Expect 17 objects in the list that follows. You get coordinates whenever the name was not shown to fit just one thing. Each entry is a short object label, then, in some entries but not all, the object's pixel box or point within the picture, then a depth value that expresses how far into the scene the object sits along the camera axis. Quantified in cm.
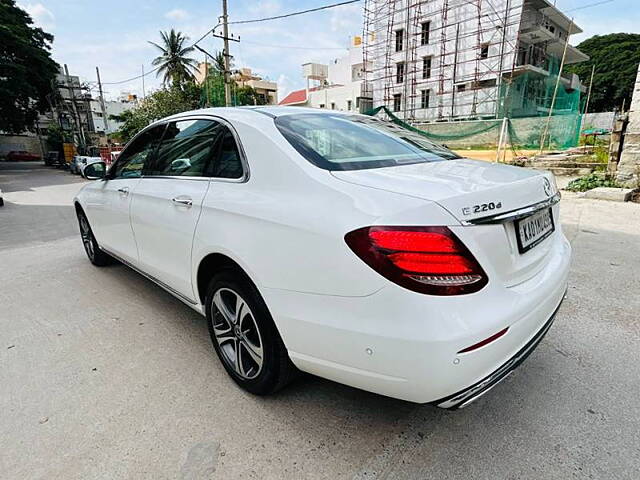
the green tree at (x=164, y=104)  2886
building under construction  2488
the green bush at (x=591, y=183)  822
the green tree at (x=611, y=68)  4225
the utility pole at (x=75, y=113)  2936
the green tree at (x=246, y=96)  3516
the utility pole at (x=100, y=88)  3354
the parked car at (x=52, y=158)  2766
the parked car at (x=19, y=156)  3822
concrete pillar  741
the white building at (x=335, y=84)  3531
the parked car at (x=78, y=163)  1955
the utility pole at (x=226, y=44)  1762
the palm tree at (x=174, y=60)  3466
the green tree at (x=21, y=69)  2142
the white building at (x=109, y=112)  5231
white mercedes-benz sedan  131
